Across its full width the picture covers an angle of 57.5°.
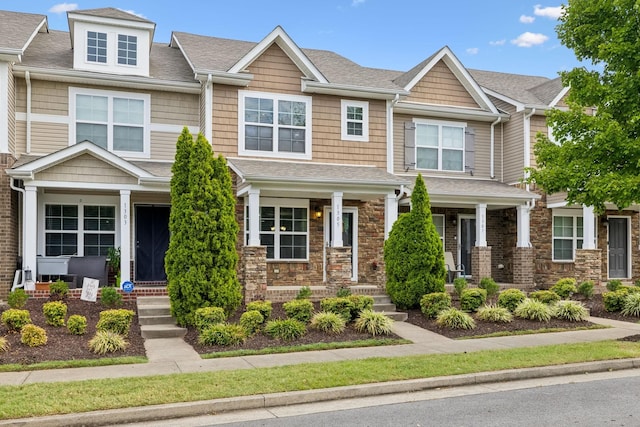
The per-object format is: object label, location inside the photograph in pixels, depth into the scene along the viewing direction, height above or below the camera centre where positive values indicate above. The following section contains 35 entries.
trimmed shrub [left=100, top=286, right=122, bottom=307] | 12.51 -1.47
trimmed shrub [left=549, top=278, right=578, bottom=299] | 15.30 -1.51
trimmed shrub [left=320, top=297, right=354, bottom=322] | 11.76 -1.56
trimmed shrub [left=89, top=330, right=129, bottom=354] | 9.16 -1.81
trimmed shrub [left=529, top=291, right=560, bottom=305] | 14.02 -1.60
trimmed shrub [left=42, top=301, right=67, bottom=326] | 10.68 -1.55
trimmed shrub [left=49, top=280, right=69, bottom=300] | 12.80 -1.34
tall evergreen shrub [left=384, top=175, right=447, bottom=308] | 13.38 -0.62
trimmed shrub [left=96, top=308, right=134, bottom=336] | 10.05 -1.60
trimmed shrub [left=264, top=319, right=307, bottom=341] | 10.36 -1.79
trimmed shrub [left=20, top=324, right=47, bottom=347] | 9.34 -1.73
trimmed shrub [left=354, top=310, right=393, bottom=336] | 11.00 -1.78
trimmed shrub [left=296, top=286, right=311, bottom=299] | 13.50 -1.46
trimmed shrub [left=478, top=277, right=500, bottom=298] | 15.21 -1.48
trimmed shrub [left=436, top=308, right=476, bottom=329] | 11.70 -1.82
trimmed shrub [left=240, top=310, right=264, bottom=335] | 10.52 -1.66
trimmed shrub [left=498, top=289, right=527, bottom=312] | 13.35 -1.57
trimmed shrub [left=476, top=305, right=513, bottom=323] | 12.23 -1.78
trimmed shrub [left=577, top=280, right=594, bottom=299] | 15.75 -1.58
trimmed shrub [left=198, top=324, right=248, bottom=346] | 9.84 -1.81
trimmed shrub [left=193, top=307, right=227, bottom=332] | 10.53 -1.60
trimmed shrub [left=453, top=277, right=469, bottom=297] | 14.90 -1.40
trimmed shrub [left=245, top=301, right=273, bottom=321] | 11.12 -1.49
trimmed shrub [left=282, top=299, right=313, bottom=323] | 11.37 -1.57
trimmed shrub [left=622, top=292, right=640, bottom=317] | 13.82 -1.79
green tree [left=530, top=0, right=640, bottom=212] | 10.20 +2.17
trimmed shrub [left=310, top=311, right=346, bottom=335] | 10.96 -1.77
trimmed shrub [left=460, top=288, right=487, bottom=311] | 13.20 -1.58
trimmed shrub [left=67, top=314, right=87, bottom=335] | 10.08 -1.65
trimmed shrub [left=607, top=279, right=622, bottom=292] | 16.44 -1.54
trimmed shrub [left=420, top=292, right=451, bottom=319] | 12.61 -1.60
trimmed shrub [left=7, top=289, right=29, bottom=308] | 11.62 -1.39
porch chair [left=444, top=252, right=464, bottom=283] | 17.56 -1.17
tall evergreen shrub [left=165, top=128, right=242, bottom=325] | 11.27 -0.14
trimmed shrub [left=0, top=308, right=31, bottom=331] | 10.11 -1.57
